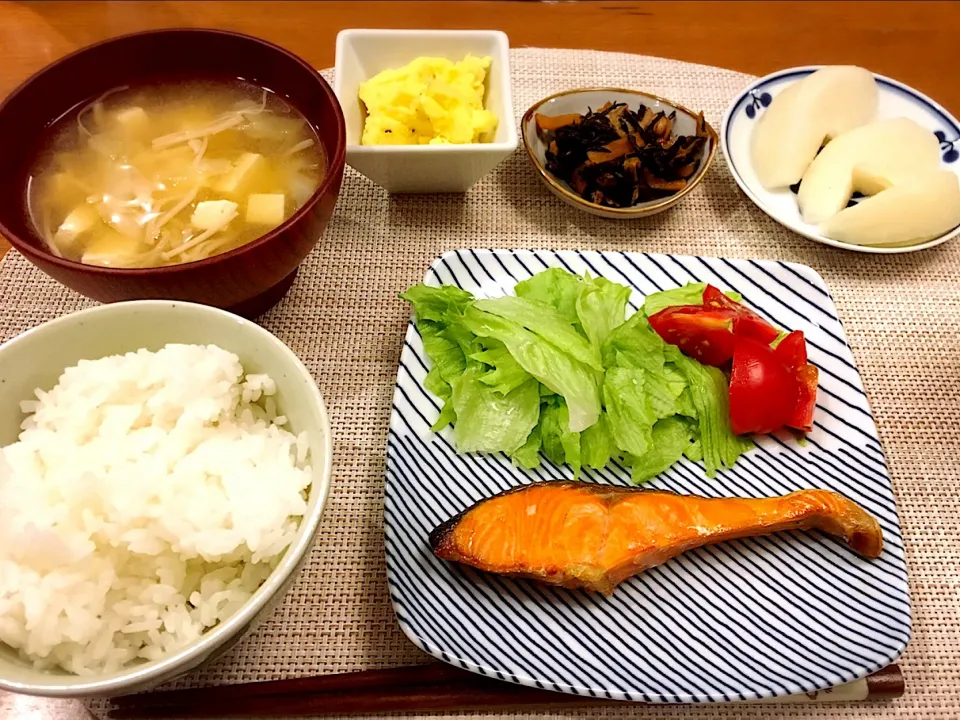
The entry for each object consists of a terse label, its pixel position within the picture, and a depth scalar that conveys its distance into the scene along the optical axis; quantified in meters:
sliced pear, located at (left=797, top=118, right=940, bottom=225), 0.38
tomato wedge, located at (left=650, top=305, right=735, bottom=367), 0.32
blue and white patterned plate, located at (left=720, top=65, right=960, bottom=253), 0.38
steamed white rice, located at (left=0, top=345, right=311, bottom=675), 0.20
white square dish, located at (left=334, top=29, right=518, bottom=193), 0.33
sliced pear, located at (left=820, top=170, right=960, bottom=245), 0.36
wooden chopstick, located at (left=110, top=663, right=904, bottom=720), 0.25
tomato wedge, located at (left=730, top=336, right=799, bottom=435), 0.30
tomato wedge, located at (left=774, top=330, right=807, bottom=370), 0.31
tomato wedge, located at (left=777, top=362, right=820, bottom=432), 0.31
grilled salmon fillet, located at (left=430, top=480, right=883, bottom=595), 0.26
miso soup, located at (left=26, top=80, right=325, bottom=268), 0.30
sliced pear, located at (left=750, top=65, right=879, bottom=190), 0.39
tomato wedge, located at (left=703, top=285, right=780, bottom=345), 0.32
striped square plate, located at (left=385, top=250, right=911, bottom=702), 0.25
